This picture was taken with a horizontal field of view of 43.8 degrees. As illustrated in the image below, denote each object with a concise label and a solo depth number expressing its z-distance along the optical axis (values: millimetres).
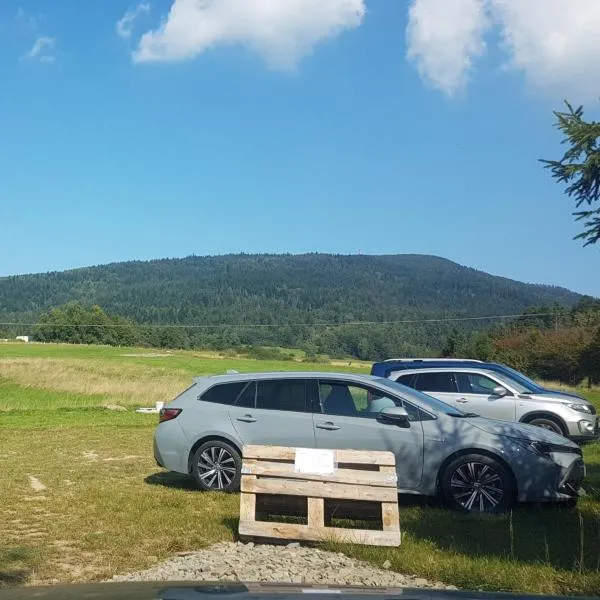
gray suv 14875
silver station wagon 8555
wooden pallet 7043
